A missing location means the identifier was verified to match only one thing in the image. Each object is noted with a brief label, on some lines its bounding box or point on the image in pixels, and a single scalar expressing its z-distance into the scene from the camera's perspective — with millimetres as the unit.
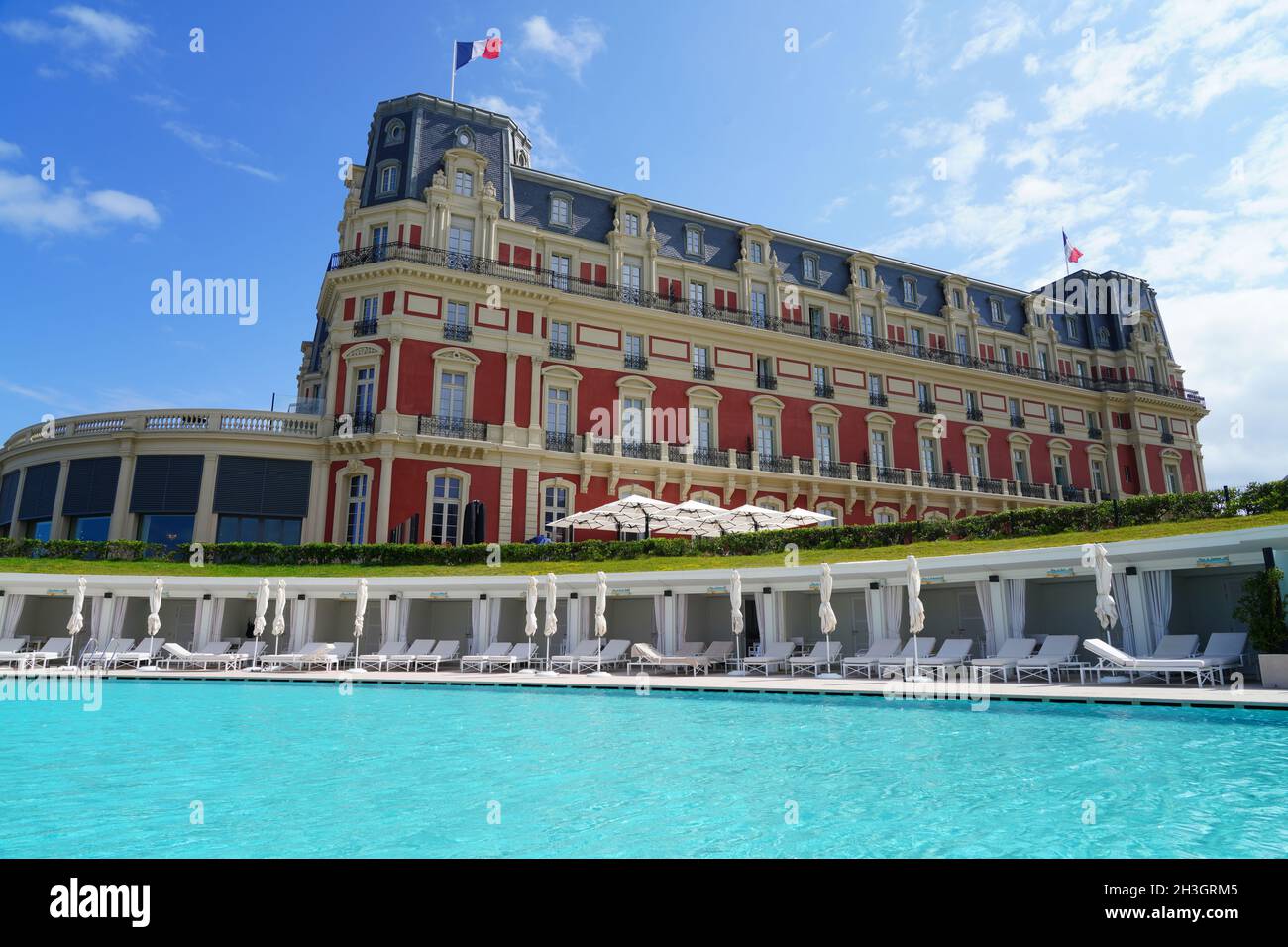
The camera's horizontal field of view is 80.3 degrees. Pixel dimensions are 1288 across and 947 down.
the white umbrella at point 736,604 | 16703
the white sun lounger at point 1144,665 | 11727
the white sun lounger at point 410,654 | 18297
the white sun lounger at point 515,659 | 17609
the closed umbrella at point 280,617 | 18312
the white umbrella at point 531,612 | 17578
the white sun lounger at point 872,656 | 15188
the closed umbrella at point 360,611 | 18422
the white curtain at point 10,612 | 18656
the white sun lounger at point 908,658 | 14680
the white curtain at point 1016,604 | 14883
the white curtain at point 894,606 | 16250
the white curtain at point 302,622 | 19578
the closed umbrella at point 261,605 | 18469
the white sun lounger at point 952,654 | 14531
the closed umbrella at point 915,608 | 14680
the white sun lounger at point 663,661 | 16781
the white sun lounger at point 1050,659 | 13367
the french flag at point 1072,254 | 36906
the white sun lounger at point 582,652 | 18045
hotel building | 24797
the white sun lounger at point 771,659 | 16297
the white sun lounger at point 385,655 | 18416
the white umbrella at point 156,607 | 18047
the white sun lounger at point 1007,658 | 13594
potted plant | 11609
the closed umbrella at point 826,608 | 15477
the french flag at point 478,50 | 26188
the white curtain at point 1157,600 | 13289
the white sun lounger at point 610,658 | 17684
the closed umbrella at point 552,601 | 17547
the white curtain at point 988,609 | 15055
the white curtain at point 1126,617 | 13516
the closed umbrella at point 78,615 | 17859
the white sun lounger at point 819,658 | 15914
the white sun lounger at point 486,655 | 17802
